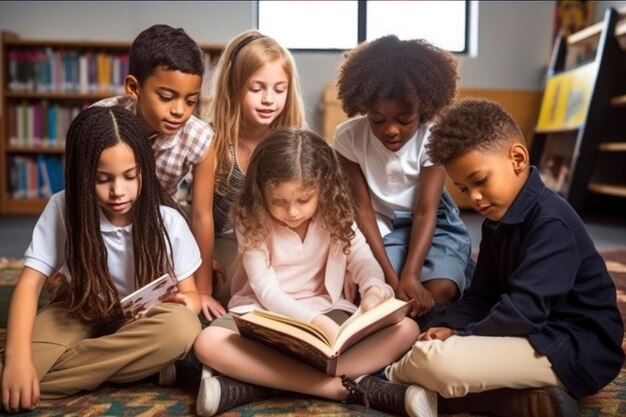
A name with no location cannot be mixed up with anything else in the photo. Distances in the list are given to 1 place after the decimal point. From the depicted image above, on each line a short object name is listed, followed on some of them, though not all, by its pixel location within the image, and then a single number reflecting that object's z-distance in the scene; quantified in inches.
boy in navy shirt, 38.4
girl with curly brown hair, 43.1
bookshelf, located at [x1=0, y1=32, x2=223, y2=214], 169.0
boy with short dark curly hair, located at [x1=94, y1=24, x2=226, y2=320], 53.7
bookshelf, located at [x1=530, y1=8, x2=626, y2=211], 145.6
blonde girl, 63.7
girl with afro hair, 56.9
